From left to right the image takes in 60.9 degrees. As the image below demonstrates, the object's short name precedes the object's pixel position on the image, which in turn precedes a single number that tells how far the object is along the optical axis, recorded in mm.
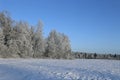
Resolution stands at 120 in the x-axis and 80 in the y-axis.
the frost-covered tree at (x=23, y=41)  26433
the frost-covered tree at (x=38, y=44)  30137
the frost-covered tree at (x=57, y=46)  32046
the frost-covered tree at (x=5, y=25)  25695
